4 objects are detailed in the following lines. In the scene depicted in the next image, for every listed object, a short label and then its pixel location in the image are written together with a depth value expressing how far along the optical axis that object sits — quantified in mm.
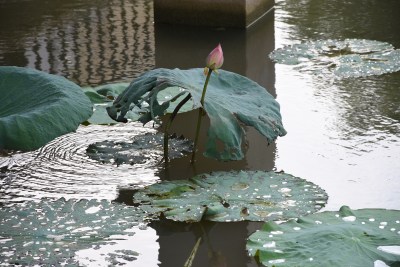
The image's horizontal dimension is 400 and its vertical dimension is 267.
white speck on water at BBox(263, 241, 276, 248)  5528
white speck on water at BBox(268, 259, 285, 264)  5329
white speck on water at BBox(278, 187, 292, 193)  6462
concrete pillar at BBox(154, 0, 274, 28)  11936
